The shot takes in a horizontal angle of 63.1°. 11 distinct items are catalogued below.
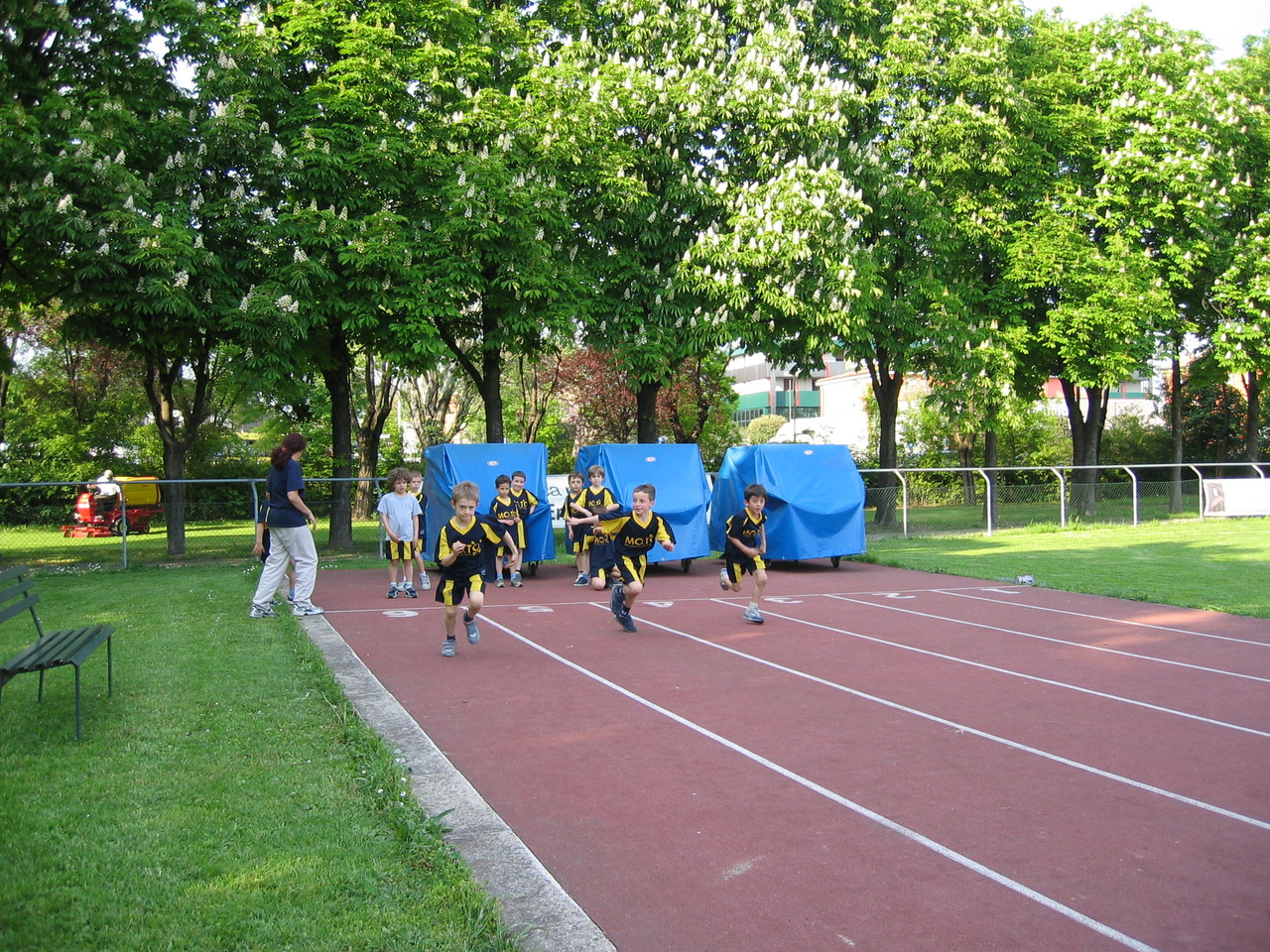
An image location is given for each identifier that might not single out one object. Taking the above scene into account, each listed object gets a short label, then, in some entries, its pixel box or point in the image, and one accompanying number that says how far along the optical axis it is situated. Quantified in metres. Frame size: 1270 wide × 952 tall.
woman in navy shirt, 11.49
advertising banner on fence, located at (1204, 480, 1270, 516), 28.86
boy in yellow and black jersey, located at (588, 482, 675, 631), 11.22
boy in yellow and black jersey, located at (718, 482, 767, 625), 11.57
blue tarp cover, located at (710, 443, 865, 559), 17.36
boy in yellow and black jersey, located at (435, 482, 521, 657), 9.46
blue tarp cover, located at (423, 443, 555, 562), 17.16
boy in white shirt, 14.28
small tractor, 19.64
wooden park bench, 6.11
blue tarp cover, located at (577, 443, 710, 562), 17.00
